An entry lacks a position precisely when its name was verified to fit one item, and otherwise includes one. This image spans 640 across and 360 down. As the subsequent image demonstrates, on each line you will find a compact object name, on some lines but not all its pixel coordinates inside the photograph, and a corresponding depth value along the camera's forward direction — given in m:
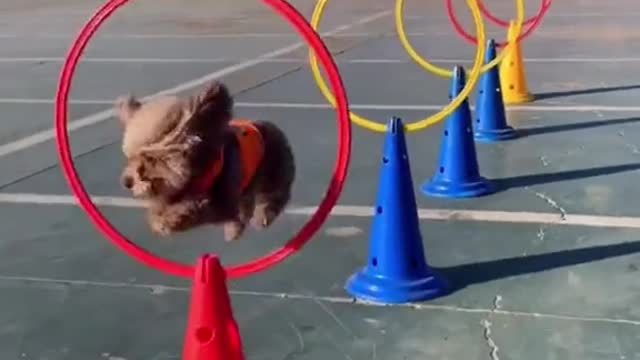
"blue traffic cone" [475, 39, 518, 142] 8.24
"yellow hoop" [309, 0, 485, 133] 5.36
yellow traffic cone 9.75
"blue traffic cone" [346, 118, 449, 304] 4.90
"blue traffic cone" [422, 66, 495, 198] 6.56
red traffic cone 3.18
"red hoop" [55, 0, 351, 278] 3.01
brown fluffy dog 2.53
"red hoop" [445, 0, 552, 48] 8.98
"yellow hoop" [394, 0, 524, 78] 7.39
